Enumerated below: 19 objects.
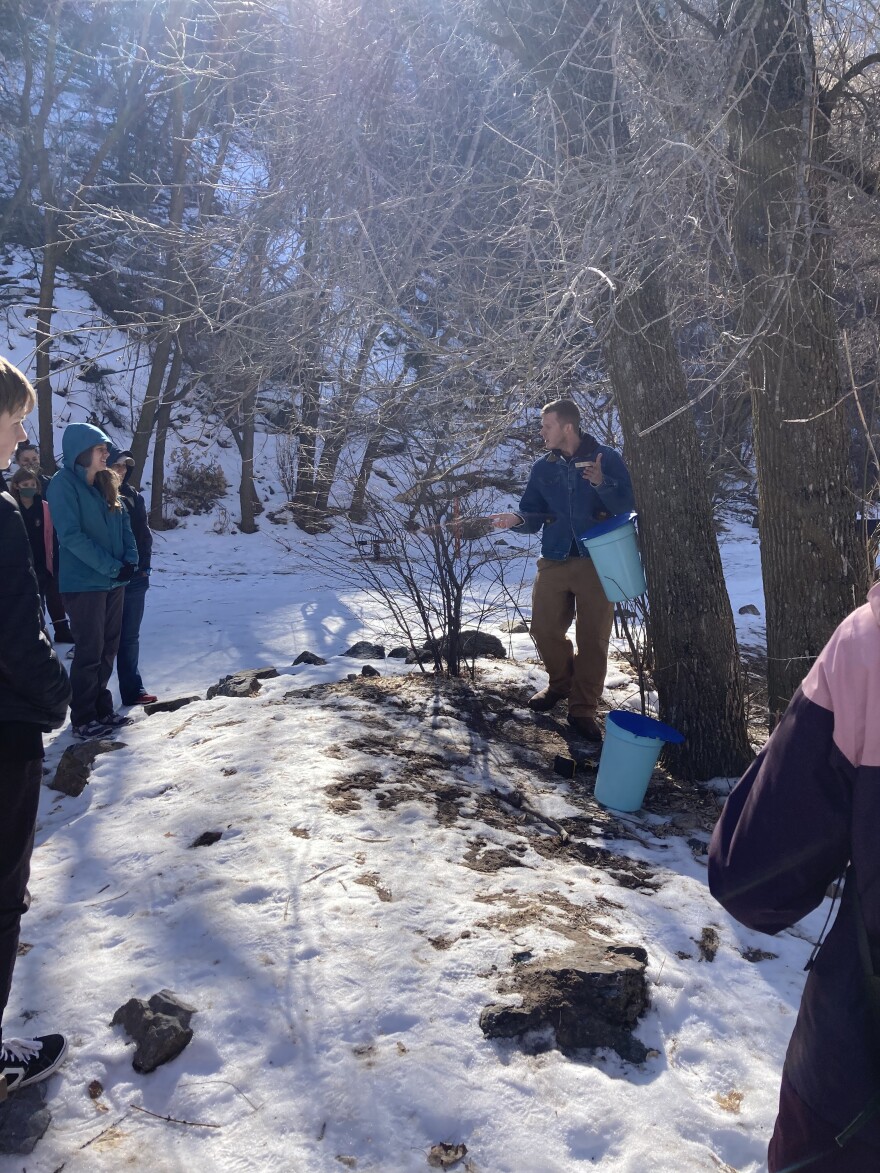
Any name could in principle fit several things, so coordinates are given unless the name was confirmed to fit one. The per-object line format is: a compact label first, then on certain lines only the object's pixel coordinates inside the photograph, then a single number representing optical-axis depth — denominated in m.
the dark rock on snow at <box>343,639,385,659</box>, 6.42
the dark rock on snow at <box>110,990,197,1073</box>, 2.11
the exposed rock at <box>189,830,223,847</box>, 3.15
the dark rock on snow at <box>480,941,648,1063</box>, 2.23
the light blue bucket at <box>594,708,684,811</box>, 3.73
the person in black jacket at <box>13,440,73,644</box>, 6.16
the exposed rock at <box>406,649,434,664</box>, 5.66
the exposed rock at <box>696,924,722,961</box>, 2.74
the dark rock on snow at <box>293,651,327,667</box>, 6.07
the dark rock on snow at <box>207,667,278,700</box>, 4.99
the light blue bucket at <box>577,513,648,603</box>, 4.25
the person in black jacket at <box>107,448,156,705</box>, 5.30
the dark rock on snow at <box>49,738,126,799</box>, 3.86
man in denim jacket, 4.55
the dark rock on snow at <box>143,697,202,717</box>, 4.96
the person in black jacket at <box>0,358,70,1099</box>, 1.97
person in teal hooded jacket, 4.63
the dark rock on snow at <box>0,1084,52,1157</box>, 1.89
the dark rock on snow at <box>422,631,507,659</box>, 6.11
